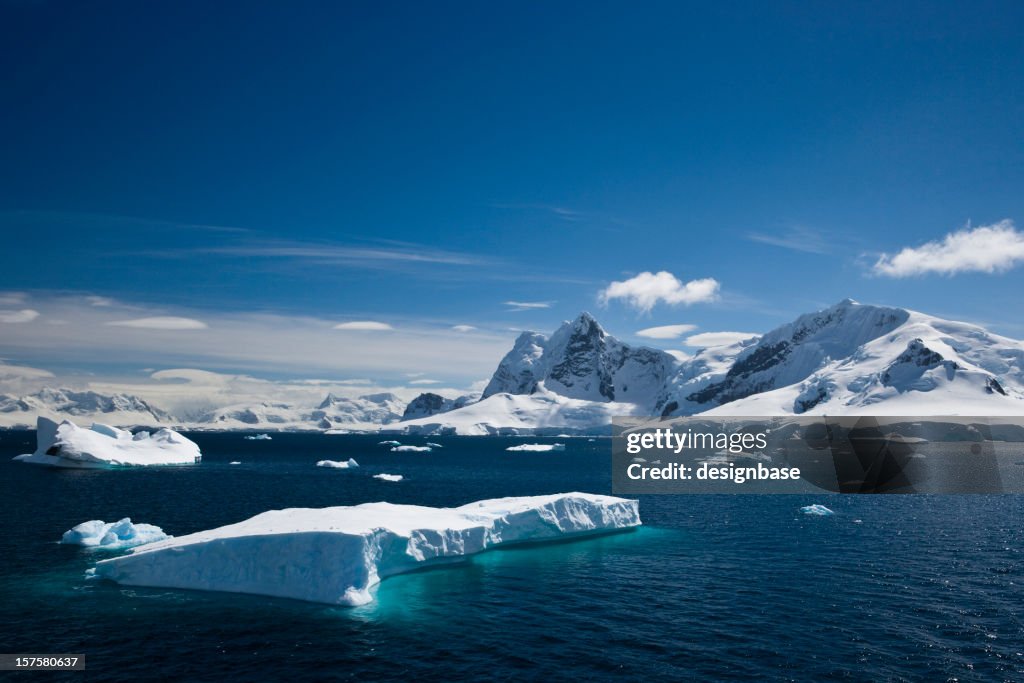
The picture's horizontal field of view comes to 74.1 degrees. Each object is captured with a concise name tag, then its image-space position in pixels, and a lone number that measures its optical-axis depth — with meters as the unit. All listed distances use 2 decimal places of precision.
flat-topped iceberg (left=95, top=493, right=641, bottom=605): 32.38
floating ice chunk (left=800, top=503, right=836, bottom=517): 65.19
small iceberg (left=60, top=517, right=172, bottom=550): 43.78
